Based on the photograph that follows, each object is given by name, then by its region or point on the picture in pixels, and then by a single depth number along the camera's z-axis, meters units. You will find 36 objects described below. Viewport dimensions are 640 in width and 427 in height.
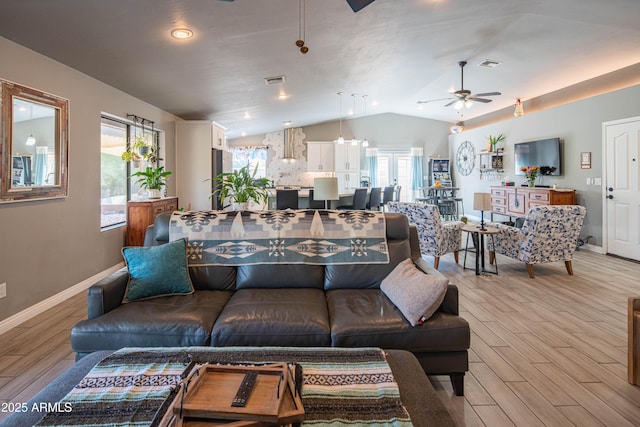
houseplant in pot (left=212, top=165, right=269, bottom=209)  3.45
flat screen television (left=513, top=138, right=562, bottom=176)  6.47
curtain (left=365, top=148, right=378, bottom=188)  10.73
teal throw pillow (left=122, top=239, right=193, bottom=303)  2.31
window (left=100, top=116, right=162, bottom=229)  4.44
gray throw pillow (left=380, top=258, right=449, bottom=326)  1.97
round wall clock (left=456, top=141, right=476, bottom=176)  9.64
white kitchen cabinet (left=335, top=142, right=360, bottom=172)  10.52
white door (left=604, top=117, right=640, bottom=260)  5.09
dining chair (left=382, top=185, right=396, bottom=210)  8.00
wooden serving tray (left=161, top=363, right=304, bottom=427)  1.05
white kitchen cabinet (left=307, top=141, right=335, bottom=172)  10.57
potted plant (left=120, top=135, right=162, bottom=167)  4.70
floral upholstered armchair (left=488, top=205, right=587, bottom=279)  4.20
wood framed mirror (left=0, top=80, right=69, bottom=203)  2.85
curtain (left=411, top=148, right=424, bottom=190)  10.84
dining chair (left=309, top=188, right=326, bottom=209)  6.29
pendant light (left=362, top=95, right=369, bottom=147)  8.04
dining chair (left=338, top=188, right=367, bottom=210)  6.77
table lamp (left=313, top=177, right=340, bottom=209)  3.92
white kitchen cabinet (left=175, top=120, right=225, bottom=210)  6.31
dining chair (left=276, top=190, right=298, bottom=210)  5.88
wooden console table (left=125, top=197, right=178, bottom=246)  4.73
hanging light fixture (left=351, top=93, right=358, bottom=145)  7.59
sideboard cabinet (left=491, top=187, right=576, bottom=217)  6.02
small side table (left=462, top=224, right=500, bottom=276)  4.47
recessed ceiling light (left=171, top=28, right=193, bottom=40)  3.05
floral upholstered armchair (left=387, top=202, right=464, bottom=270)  4.61
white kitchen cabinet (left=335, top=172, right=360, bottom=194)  10.55
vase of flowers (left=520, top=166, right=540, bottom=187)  6.81
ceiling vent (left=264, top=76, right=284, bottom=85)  4.79
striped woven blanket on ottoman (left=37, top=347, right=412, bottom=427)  1.14
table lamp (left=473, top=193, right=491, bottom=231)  4.39
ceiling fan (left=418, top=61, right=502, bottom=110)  5.63
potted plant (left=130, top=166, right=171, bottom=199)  4.92
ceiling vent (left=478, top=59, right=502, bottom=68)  5.89
